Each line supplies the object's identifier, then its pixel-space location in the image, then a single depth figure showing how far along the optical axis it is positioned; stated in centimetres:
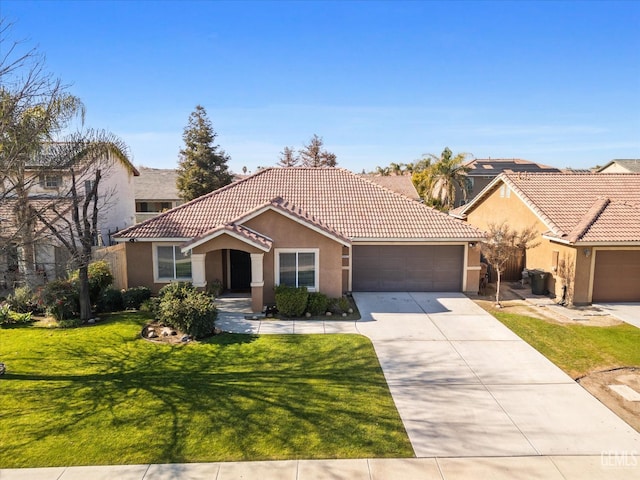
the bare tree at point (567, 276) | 1738
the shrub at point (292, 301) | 1575
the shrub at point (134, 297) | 1664
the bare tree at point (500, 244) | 1756
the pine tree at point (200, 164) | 4059
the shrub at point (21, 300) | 1588
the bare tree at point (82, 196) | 1423
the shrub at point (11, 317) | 1498
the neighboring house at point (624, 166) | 4045
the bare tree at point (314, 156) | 5597
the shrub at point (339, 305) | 1636
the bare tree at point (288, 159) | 5541
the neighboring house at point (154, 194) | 4044
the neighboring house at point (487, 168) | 4578
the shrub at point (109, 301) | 1650
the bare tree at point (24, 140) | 1009
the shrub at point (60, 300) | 1499
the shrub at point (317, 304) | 1606
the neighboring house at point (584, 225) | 1722
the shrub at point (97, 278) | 1641
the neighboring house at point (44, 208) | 1204
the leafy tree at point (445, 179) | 4038
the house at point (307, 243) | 1691
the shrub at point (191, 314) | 1338
